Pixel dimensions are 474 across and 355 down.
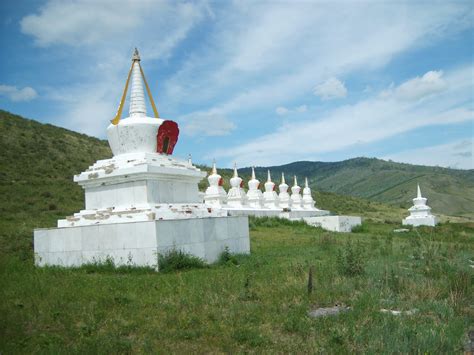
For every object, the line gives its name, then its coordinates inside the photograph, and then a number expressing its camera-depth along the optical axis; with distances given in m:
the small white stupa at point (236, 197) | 29.78
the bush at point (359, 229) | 28.37
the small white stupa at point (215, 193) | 28.55
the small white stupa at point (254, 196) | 32.22
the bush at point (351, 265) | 10.04
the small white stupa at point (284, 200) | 36.34
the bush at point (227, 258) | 12.95
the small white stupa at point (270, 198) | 34.41
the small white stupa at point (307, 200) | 39.69
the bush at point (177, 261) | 11.40
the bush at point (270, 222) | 25.67
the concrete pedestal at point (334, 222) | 26.94
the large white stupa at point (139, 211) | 11.88
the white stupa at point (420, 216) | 36.84
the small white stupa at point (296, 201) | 37.94
